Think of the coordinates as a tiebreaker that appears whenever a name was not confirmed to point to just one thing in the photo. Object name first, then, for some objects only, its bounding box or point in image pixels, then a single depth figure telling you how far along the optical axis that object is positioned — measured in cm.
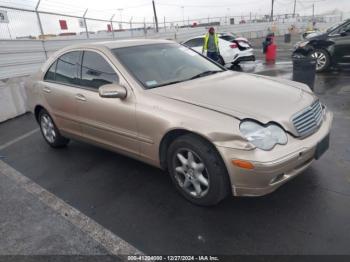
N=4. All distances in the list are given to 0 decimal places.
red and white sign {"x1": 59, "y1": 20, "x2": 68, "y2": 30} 1259
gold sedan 266
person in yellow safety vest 1009
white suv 1167
